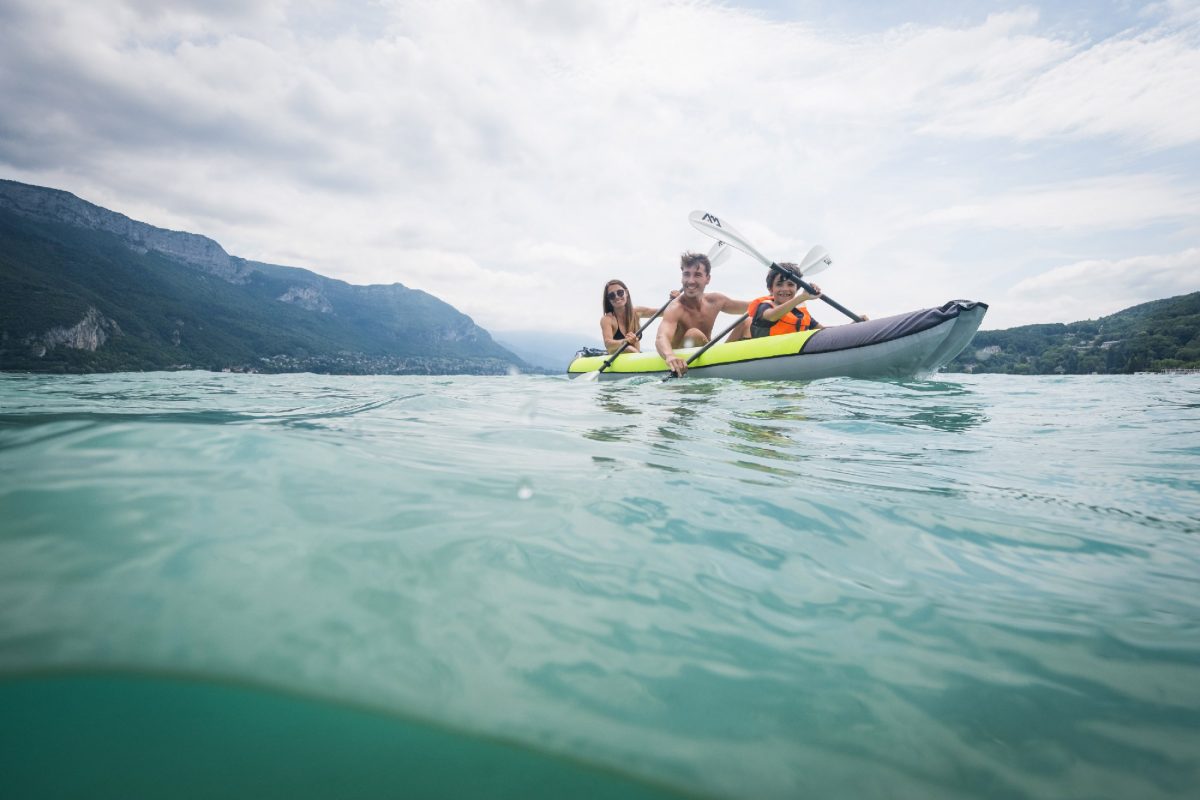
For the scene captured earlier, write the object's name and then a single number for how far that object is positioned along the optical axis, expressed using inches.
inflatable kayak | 261.9
